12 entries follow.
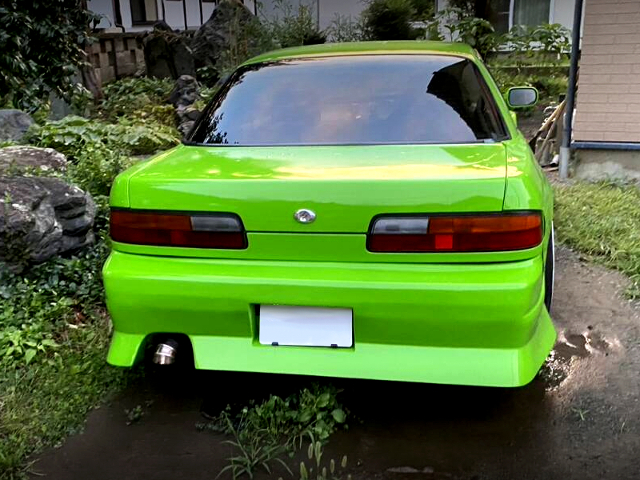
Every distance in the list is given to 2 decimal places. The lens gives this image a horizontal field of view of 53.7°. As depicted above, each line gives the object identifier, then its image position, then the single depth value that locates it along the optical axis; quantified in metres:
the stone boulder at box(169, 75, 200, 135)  8.46
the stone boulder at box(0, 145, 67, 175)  4.20
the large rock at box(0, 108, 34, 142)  5.70
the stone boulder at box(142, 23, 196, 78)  11.52
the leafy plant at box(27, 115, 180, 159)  5.64
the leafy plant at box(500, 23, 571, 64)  12.16
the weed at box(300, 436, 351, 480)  2.20
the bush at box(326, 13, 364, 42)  14.57
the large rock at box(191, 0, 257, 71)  11.75
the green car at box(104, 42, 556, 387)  2.16
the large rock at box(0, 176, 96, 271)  3.31
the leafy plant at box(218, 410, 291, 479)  2.31
